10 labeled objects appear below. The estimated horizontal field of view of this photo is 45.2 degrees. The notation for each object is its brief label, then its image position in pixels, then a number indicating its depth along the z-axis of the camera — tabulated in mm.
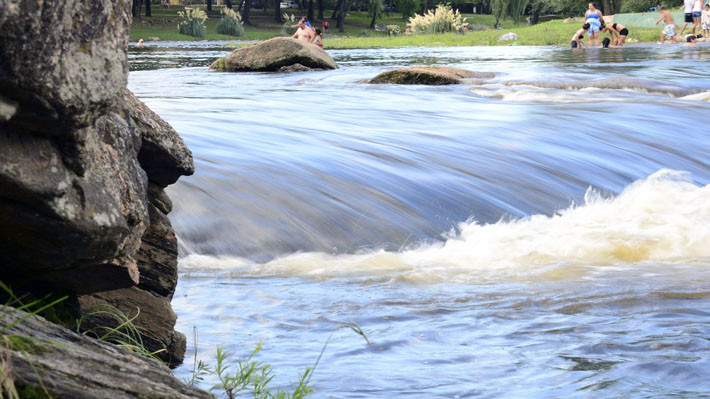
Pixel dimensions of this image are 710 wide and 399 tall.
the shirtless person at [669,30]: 32750
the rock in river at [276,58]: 21031
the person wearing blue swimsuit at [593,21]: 31953
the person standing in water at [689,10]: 32150
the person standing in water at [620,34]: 31948
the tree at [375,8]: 68344
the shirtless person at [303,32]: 29656
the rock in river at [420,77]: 16203
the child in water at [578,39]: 31219
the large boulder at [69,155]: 2113
